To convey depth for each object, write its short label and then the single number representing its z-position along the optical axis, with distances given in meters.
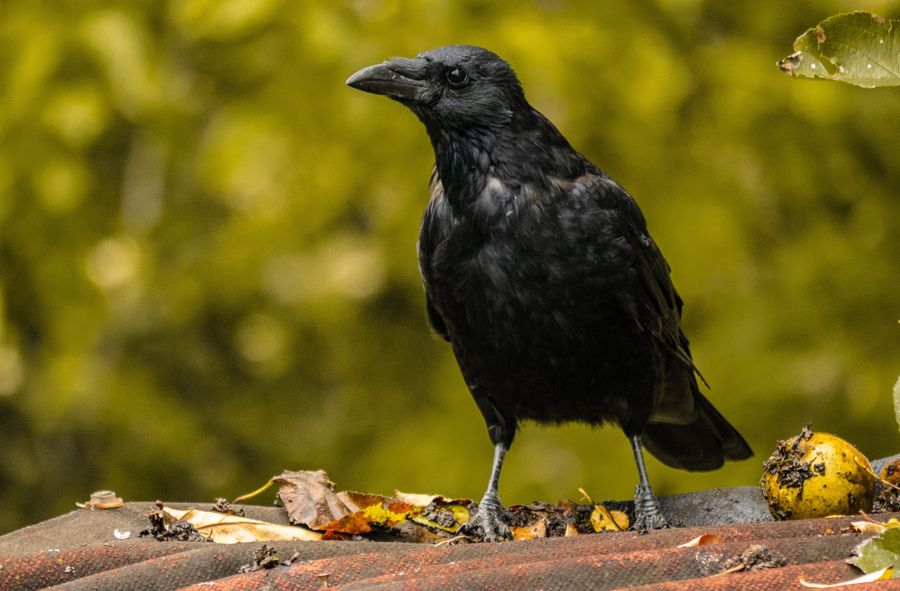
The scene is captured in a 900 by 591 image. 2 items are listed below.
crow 6.43
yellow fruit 5.34
